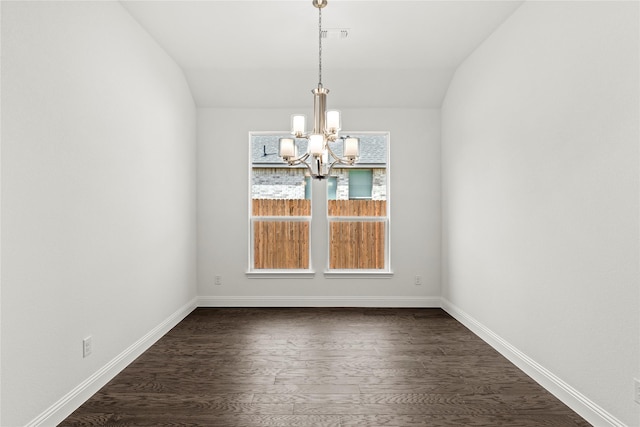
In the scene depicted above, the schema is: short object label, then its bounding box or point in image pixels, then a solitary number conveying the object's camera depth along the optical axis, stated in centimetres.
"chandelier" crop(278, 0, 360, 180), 278
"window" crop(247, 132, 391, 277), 495
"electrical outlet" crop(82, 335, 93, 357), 241
